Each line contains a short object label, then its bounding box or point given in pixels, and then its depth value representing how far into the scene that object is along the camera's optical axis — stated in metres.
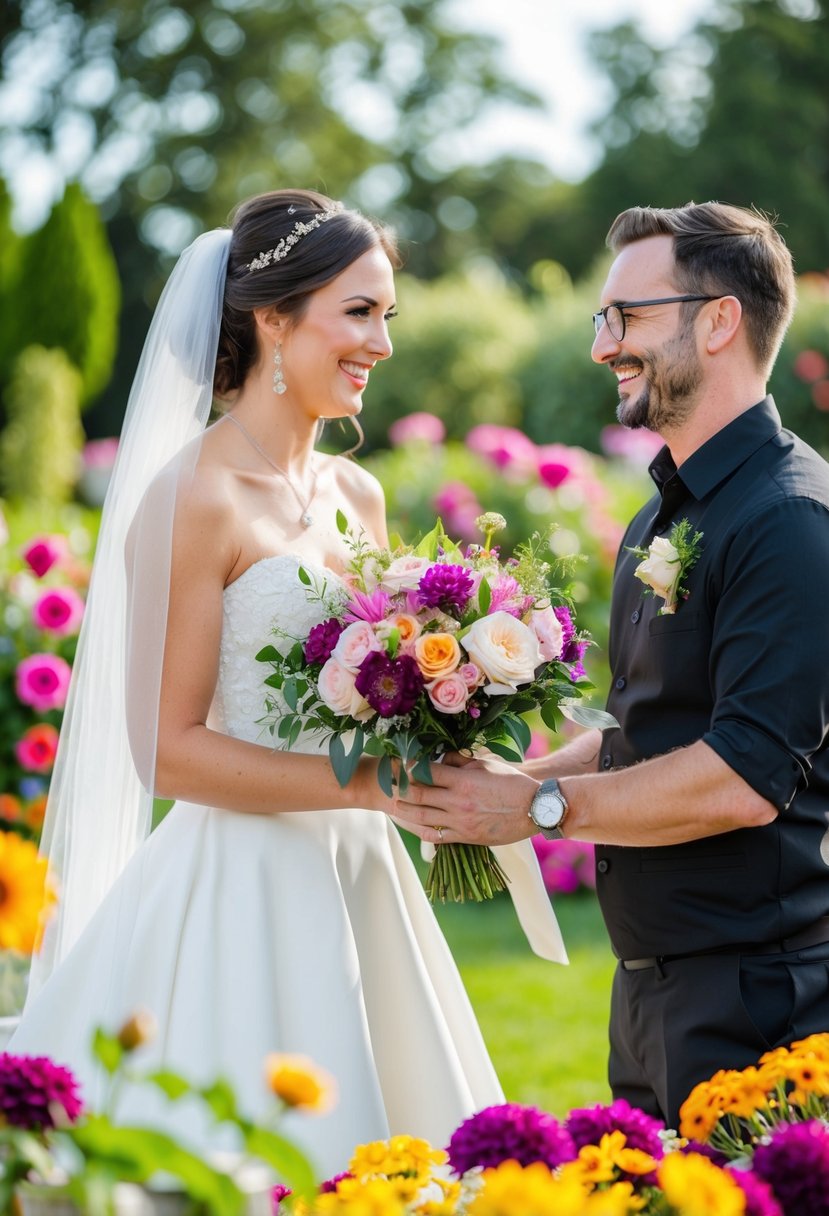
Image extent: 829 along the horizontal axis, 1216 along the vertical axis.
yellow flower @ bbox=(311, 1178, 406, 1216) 1.62
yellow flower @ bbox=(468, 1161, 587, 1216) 1.45
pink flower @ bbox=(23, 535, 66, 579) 7.34
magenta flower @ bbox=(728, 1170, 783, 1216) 1.76
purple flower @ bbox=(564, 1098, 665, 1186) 2.08
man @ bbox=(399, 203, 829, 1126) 2.80
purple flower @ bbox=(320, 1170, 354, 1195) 2.11
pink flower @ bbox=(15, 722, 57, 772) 6.82
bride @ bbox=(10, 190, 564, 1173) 3.26
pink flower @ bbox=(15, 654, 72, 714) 7.04
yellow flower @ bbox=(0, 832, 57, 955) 1.66
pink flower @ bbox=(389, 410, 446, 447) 10.05
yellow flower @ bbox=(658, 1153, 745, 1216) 1.55
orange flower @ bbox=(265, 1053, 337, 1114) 1.52
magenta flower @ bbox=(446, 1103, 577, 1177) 1.96
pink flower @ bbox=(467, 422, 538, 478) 9.00
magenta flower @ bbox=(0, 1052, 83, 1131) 1.76
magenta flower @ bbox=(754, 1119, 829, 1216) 1.85
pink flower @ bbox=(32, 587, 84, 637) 7.18
